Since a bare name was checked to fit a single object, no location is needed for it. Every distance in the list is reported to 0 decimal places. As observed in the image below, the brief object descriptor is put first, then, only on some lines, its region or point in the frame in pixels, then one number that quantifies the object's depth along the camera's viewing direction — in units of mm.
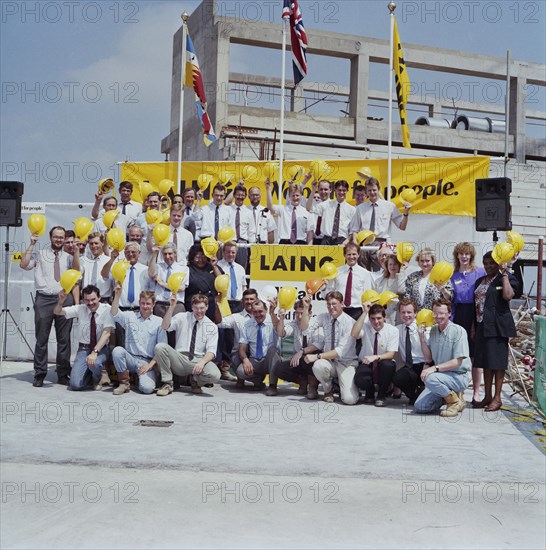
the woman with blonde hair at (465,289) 8164
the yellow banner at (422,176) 10961
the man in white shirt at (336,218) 9789
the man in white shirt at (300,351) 8438
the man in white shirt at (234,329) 8773
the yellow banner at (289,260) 9477
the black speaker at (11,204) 9820
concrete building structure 24656
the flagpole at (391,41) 11570
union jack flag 11555
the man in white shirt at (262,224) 10281
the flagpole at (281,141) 11008
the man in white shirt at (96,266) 9133
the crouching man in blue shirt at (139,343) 8484
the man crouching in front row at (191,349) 8438
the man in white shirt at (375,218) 9414
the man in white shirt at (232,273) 9180
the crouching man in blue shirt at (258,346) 8641
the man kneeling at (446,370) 7440
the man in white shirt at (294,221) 10148
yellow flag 11581
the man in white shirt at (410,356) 7980
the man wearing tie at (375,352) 7977
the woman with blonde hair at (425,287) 8219
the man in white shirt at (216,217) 10070
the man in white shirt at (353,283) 8695
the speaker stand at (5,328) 11261
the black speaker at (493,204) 8615
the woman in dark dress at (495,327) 7566
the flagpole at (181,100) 11930
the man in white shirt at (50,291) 9031
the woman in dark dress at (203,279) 9070
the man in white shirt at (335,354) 8180
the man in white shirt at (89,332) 8648
